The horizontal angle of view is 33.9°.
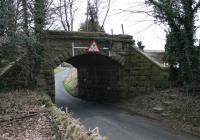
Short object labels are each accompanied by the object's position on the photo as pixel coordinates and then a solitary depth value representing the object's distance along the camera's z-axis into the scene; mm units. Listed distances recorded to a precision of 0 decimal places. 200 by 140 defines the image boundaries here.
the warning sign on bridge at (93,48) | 18800
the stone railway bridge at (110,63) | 17688
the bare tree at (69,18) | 33981
